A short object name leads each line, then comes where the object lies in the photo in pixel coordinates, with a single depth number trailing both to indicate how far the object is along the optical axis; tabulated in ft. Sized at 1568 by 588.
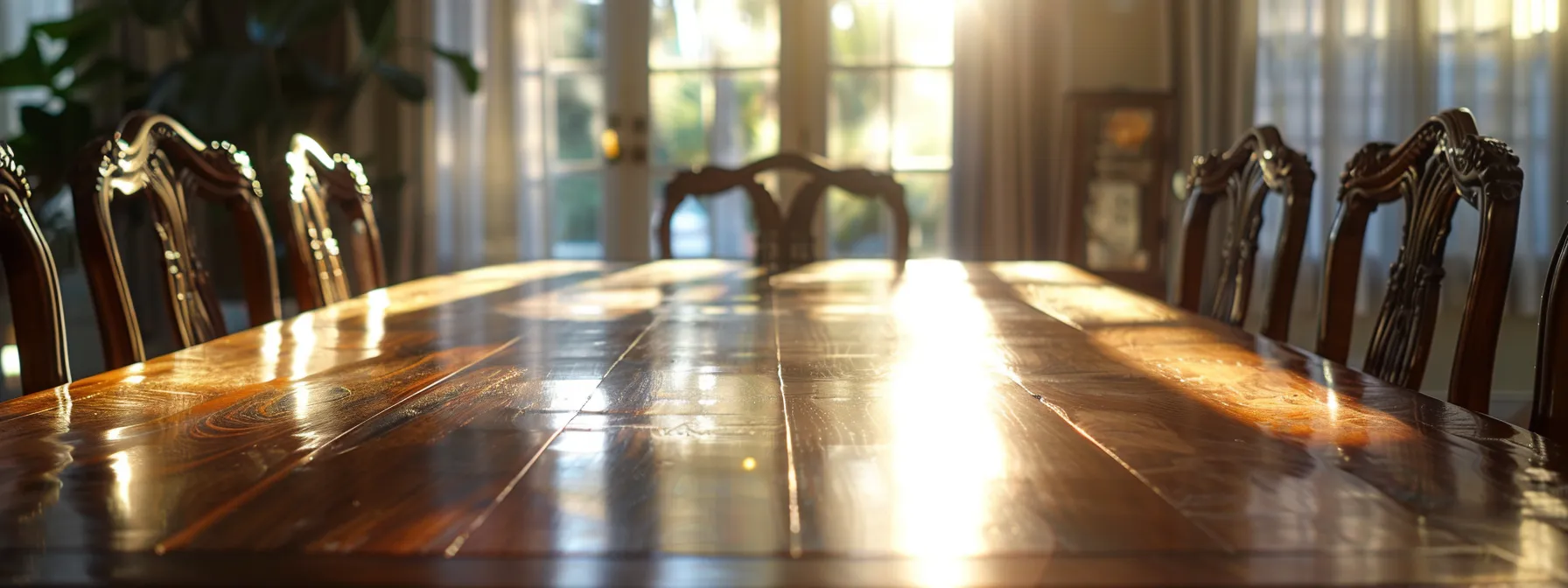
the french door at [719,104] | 14.16
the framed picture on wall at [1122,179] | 12.82
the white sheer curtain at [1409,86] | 13.08
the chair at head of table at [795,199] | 8.32
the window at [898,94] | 14.10
